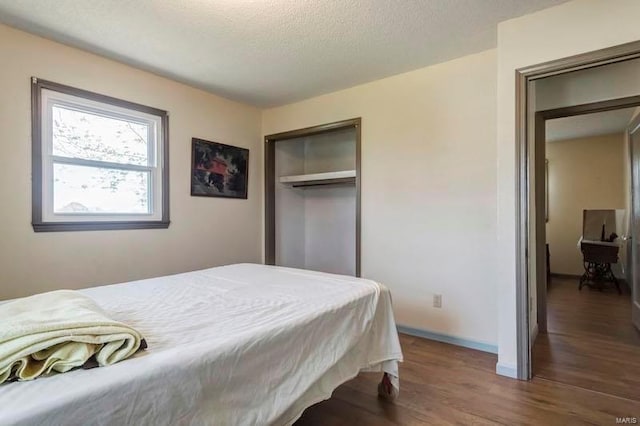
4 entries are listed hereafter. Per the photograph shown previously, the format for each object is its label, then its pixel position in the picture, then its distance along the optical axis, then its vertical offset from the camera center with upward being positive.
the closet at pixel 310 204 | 4.29 +0.12
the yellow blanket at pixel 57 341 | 0.85 -0.36
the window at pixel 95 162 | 2.51 +0.43
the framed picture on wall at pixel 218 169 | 3.52 +0.49
